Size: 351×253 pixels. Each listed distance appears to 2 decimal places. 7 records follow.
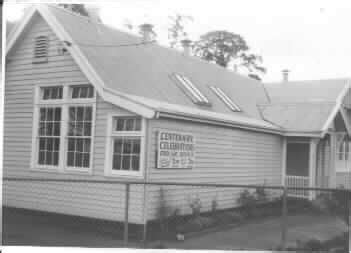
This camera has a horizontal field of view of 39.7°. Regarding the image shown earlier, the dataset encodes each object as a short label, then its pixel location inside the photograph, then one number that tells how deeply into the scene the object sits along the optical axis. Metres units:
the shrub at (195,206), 12.29
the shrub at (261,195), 15.41
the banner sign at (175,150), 11.32
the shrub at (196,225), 11.26
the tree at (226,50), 27.75
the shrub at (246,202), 14.76
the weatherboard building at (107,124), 11.14
